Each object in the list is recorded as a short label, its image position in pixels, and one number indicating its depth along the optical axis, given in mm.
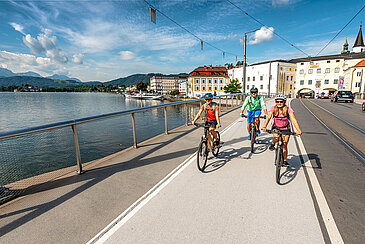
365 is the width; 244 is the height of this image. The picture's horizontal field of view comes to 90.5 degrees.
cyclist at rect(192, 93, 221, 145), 4586
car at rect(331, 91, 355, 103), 27469
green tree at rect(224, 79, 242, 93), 64125
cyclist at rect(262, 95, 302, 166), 3879
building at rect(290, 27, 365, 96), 58906
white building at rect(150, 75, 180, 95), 161000
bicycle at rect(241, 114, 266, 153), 5255
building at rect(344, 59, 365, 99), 46356
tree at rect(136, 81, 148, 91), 128625
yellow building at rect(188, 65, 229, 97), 82062
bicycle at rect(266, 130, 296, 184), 3465
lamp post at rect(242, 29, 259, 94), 19027
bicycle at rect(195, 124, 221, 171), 4125
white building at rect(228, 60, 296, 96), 64500
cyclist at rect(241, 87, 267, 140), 6094
